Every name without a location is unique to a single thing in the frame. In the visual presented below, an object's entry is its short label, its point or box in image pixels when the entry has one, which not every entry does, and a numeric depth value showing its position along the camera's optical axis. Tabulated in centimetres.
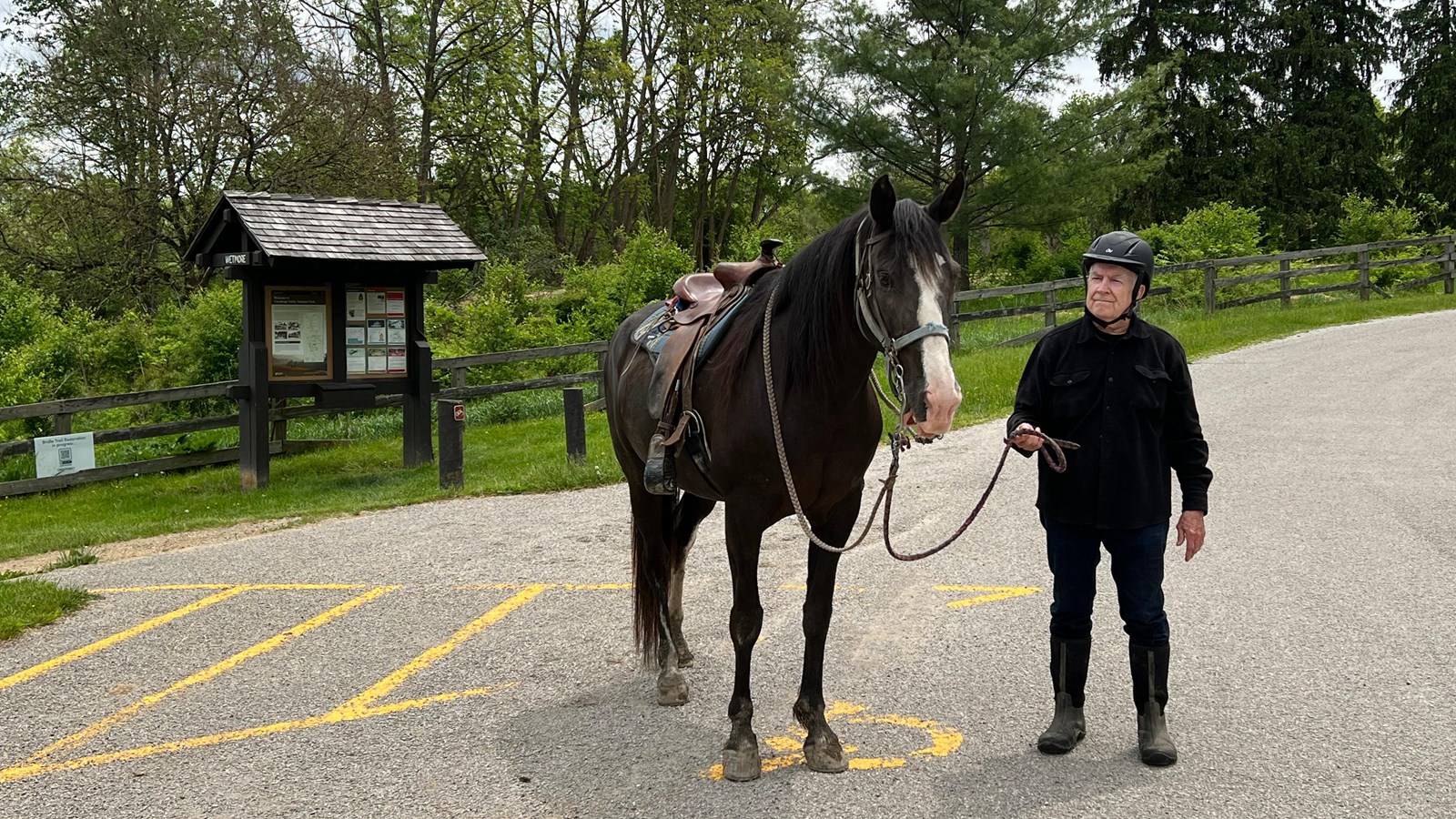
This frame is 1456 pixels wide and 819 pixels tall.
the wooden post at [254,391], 1146
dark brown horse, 321
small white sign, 1170
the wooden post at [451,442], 1048
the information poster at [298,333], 1159
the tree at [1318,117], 2973
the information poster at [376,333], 1202
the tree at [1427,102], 3017
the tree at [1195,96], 3027
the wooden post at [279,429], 1459
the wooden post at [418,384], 1245
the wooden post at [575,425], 1070
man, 368
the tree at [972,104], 2022
